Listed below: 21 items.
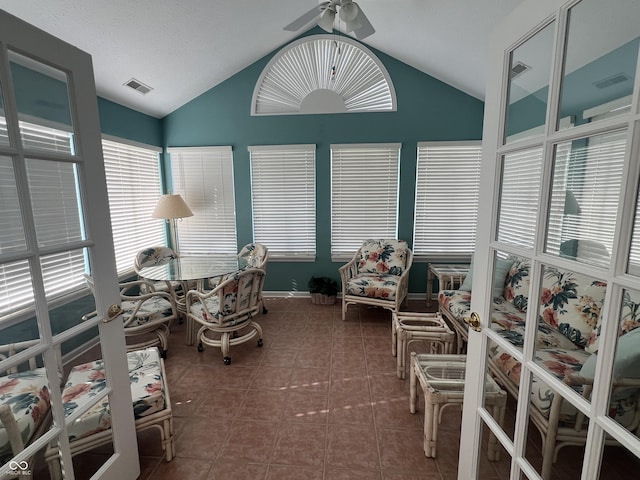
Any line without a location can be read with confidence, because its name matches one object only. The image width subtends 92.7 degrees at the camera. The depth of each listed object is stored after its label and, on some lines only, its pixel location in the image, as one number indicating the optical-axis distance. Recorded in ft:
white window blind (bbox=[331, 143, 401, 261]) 13.44
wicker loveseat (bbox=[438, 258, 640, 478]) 2.35
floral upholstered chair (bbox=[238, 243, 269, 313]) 11.50
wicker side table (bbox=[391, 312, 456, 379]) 7.61
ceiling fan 7.23
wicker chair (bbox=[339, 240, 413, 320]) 11.37
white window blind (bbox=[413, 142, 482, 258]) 13.26
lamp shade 12.16
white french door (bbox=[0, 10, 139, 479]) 3.20
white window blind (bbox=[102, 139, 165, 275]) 11.41
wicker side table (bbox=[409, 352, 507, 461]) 3.90
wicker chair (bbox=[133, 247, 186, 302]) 10.75
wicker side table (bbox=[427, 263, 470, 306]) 11.91
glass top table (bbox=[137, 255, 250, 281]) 9.70
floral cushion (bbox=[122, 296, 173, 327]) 8.73
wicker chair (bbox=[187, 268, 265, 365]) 8.45
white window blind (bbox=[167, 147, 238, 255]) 13.92
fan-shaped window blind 12.92
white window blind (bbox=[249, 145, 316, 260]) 13.67
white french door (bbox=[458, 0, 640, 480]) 2.30
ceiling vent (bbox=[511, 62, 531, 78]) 3.33
